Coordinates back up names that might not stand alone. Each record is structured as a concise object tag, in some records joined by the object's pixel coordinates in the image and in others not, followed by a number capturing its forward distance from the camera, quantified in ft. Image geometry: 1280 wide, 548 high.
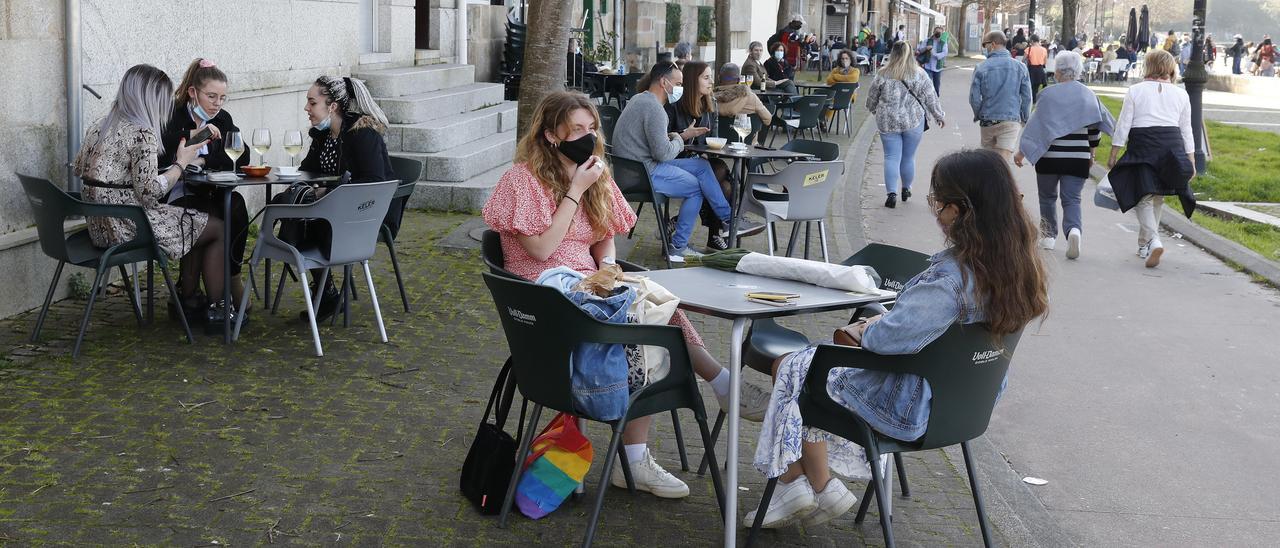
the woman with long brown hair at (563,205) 15.33
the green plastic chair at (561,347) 12.69
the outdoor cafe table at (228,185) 21.33
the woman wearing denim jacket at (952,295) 12.12
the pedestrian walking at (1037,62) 112.78
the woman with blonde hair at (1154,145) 33.14
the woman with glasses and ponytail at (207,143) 22.40
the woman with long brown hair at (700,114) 32.12
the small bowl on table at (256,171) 22.47
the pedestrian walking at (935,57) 105.57
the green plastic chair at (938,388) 12.26
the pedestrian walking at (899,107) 42.27
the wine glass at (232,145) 22.52
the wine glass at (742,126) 32.63
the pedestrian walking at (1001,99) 42.19
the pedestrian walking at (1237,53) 181.06
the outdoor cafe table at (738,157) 30.14
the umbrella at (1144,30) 184.55
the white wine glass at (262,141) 22.81
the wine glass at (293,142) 22.99
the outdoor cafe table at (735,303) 13.07
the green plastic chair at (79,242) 19.84
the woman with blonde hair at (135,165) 20.90
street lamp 57.00
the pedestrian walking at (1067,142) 34.49
